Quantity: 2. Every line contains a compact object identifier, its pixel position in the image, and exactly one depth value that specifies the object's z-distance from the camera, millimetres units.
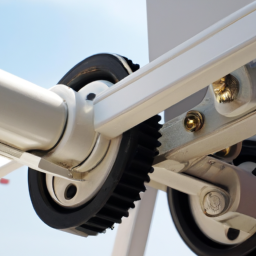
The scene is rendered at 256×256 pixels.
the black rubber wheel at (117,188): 1204
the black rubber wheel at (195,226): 1443
